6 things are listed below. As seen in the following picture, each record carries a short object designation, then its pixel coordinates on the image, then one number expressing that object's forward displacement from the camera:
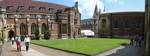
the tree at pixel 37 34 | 27.21
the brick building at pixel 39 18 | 27.55
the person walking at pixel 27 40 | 11.60
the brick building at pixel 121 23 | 25.64
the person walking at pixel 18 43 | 11.31
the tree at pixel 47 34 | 26.92
